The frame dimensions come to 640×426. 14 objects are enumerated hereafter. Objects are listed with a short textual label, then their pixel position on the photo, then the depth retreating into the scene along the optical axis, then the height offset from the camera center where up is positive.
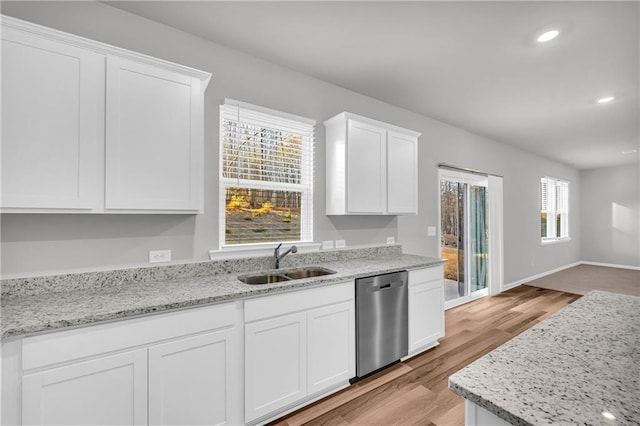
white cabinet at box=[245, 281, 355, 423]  1.85 -0.93
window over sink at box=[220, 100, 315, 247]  2.46 +0.38
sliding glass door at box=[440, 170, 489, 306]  4.37 -0.30
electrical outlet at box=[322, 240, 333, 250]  2.95 -0.29
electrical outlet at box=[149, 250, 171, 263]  2.07 -0.29
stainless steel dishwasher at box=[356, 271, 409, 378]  2.38 -0.92
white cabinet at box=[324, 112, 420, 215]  2.81 +0.52
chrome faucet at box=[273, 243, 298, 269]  2.45 -0.34
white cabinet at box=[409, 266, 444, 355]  2.79 -0.94
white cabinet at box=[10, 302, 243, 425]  1.28 -0.79
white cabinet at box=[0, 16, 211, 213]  1.47 +0.52
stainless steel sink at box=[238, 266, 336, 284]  2.30 -0.50
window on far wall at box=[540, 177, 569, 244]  6.90 +0.16
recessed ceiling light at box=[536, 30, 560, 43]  2.17 +1.40
